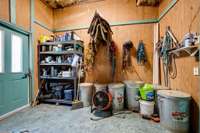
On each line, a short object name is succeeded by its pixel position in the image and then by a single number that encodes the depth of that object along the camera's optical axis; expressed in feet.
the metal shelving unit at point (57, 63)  12.87
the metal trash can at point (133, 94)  11.37
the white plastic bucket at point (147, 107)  9.74
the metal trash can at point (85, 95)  12.70
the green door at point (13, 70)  9.68
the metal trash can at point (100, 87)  12.36
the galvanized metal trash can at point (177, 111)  7.25
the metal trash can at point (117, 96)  11.40
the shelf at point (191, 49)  6.81
